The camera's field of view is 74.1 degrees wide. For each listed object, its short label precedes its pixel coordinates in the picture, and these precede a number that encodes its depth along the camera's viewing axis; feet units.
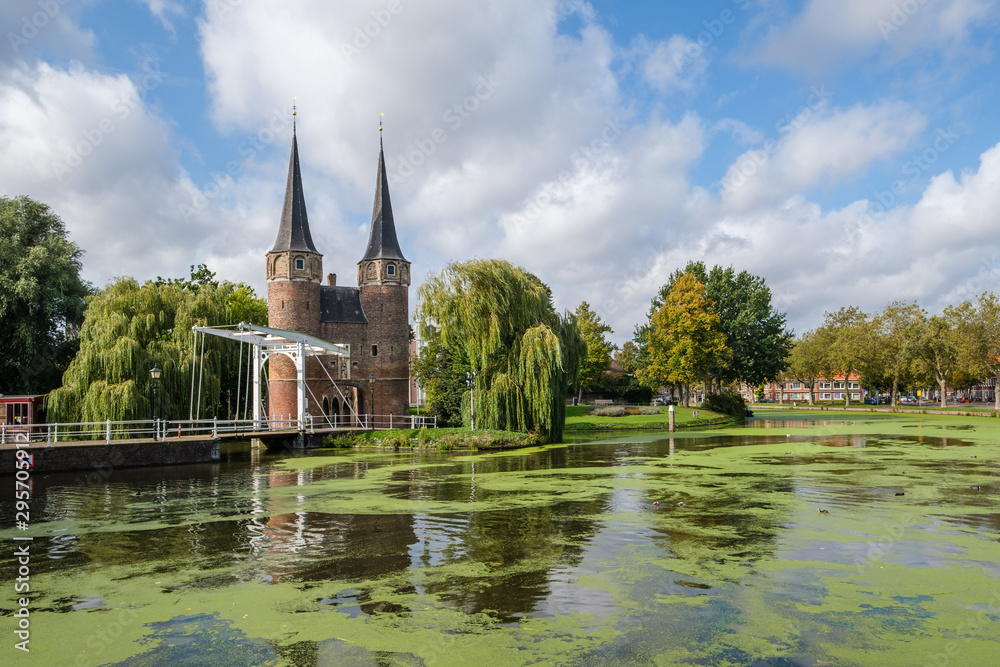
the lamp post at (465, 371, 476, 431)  94.02
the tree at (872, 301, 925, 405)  187.32
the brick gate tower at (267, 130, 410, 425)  125.08
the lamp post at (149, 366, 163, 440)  75.51
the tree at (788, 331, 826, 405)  233.14
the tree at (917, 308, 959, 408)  175.32
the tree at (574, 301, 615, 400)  192.65
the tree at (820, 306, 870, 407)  198.08
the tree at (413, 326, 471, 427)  106.42
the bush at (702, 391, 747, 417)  158.92
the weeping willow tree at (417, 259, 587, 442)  91.71
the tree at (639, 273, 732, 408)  146.92
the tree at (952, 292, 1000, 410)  162.61
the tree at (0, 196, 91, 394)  92.63
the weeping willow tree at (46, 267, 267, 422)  81.30
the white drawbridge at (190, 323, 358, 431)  95.71
